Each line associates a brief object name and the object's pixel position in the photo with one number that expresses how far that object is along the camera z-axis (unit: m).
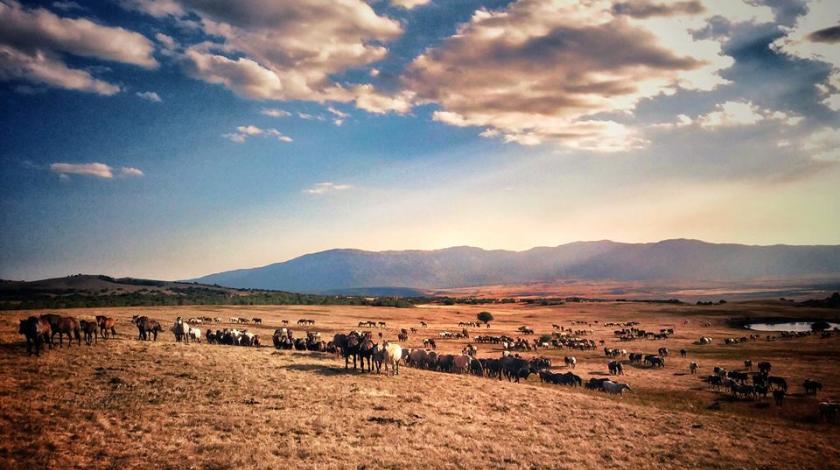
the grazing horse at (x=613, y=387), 31.48
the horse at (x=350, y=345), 28.50
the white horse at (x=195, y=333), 39.47
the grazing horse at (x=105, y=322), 30.15
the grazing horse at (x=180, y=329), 36.97
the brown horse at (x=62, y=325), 24.86
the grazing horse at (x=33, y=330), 22.67
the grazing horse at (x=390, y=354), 28.34
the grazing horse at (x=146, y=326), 33.25
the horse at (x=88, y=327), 27.44
